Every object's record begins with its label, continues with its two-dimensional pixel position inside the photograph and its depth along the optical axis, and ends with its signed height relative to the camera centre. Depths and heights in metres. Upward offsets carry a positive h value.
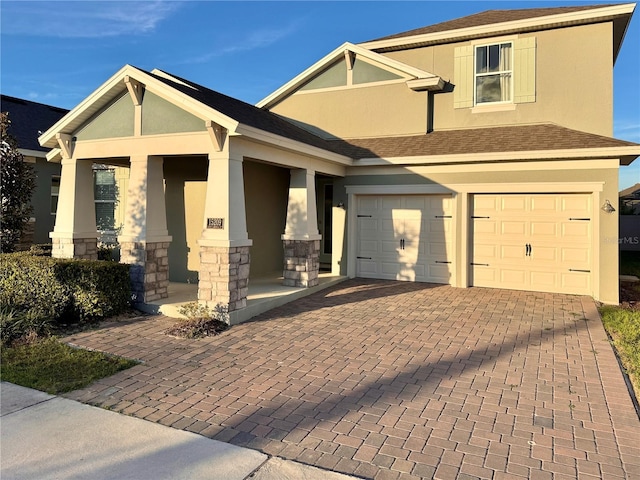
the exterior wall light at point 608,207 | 9.47 +0.70
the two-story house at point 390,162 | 7.96 +1.68
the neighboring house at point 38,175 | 12.93 +1.95
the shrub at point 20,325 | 6.39 -1.30
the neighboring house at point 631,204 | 24.69 +2.17
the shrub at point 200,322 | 6.74 -1.35
